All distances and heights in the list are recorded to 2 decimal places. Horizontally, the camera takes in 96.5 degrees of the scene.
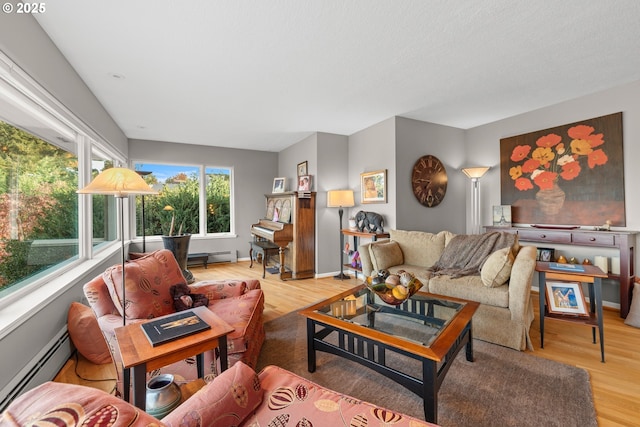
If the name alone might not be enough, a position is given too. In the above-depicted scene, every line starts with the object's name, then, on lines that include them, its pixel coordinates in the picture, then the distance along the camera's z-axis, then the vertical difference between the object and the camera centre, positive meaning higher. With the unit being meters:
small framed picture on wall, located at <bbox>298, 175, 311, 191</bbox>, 5.00 +0.59
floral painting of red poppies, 3.28 +0.49
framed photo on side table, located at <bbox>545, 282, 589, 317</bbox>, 2.31 -0.71
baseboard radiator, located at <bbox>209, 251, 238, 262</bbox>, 6.01 -0.85
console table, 2.95 -0.35
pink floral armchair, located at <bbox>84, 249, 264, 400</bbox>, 1.78 -0.61
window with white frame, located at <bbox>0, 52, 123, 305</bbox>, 1.79 +0.27
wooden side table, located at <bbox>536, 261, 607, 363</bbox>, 2.17 -0.60
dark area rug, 1.63 -1.15
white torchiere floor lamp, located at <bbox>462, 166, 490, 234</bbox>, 4.39 +0.25
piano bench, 4.92 -0.57
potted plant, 3.87 -0.41
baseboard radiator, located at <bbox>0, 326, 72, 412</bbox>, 1.58 -0.96
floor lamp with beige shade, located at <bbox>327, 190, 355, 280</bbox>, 4.61 +0.28
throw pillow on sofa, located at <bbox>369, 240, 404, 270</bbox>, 3.38 -0.49
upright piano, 4.77 -0.35
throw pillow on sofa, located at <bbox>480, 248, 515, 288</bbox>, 2.51 -0.49
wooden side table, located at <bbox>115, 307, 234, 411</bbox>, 1.24 -0.62
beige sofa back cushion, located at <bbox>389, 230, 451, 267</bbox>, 3.44 -0.40
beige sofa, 2.33 -0.71
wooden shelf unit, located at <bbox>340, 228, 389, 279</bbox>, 4.19 -0.30
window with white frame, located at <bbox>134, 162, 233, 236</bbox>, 5.59 +0.35
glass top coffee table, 1.54 -0.73
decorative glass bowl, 1.99 -0.52
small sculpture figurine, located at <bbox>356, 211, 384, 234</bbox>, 4.30 -0.11
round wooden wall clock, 4.38 +0.52
